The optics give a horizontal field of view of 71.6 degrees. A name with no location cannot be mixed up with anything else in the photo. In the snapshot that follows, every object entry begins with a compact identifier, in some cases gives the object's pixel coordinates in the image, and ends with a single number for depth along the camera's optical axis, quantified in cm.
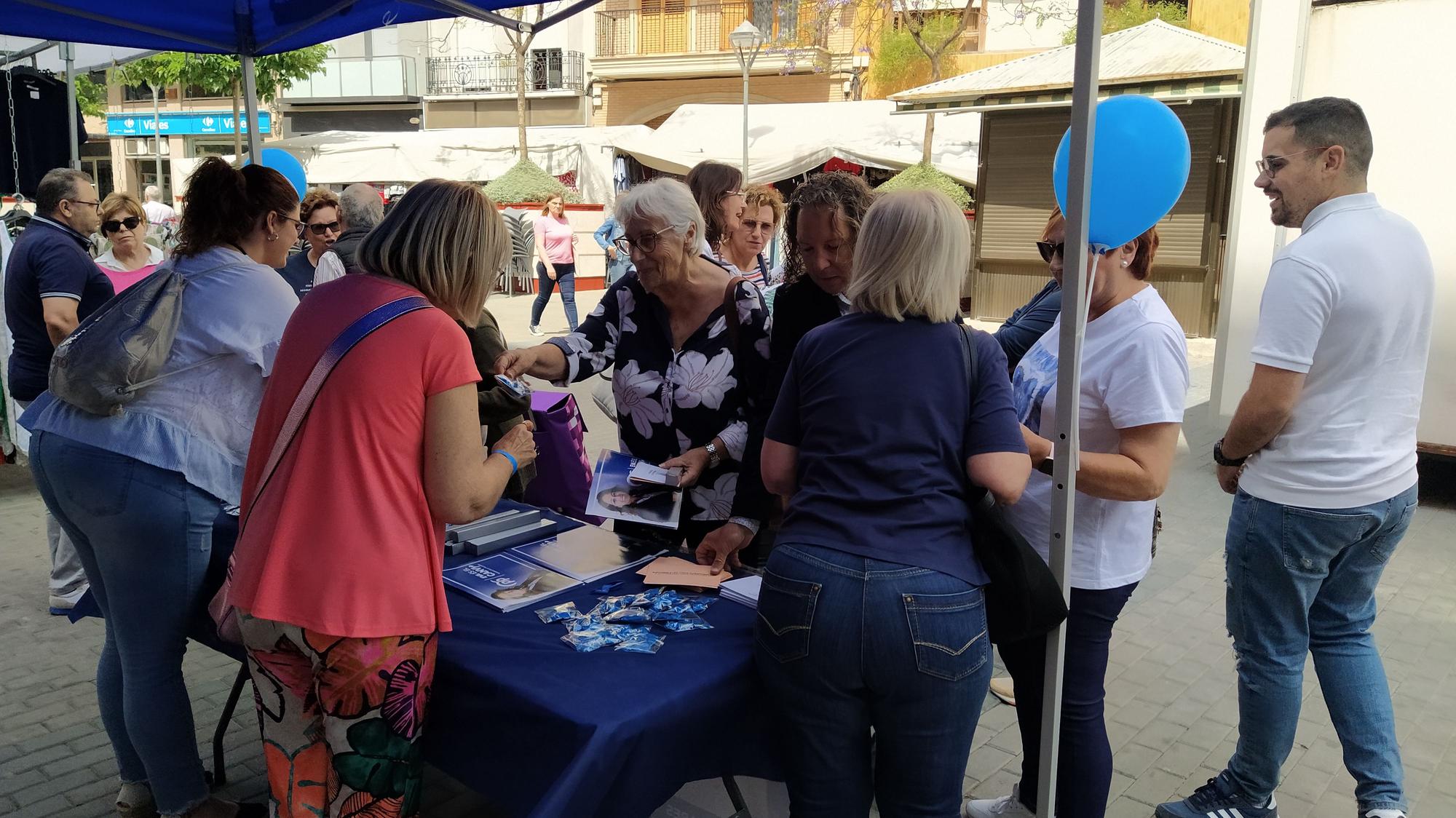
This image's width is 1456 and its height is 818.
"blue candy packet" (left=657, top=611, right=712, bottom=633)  198
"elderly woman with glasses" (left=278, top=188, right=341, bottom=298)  511
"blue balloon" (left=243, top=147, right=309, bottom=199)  546
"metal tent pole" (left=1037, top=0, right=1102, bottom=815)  181
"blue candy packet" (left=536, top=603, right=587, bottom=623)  203
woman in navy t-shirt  167
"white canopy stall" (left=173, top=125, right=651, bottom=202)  2169
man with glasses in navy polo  438
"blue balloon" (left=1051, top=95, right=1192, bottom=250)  212
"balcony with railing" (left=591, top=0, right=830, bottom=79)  2617
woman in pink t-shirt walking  1268
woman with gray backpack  224
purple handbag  317
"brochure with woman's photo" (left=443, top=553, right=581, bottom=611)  214
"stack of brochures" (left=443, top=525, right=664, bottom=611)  218
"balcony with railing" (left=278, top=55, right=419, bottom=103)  3397
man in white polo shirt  234
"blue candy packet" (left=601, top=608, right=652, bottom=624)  200
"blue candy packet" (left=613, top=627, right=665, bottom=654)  188
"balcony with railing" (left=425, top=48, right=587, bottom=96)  3069
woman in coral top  170
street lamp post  1614
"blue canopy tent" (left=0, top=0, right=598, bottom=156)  371
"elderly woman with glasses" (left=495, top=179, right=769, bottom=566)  254
